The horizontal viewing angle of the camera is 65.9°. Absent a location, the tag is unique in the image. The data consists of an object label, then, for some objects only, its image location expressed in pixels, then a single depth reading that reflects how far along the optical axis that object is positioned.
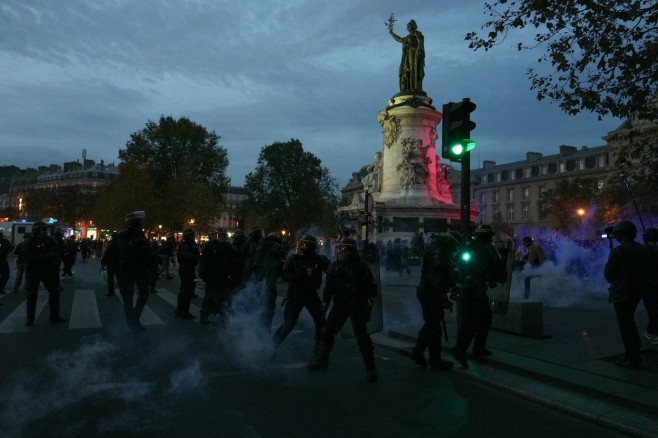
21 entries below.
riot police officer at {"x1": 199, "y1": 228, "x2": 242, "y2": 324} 9.26
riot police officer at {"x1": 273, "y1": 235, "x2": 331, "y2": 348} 6.32
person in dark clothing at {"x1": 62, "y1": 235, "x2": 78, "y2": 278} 18.02
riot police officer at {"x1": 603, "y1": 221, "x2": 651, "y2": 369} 5.95
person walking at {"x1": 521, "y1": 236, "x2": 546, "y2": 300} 11.99
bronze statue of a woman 30.61
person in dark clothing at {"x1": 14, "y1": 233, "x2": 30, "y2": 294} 13.55
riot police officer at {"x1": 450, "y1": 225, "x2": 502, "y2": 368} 6.11
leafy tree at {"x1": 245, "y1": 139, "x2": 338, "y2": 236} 57.84
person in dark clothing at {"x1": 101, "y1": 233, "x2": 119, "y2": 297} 7.92
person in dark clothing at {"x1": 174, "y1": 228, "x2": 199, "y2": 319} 9.81
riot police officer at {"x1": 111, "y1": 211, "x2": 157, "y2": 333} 7.79
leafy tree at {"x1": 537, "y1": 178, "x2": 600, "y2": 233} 49.88
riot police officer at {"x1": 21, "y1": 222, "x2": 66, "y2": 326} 8.49
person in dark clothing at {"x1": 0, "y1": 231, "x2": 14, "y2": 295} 11.42
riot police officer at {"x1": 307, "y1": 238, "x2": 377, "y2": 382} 5.68
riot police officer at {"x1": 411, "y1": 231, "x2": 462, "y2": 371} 5.93
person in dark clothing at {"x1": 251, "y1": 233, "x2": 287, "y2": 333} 7.43
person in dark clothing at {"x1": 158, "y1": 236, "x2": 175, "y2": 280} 16.18
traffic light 7.00
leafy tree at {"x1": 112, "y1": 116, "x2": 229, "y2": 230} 46.16
